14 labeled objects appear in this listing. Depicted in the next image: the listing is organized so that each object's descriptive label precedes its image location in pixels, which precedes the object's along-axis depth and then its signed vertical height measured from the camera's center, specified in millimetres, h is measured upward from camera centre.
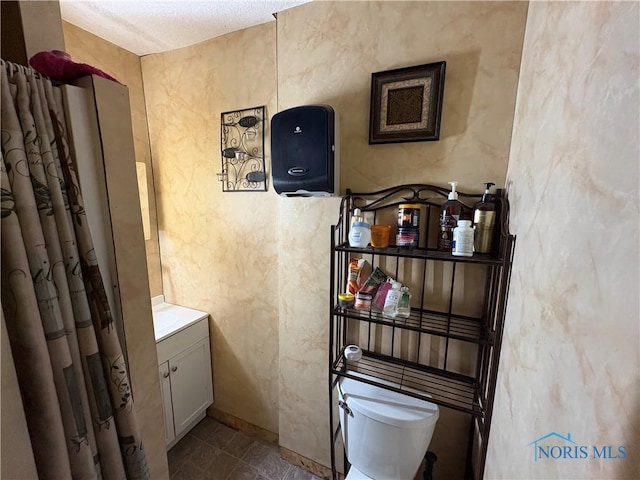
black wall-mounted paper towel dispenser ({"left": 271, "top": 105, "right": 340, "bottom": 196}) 1048 +187
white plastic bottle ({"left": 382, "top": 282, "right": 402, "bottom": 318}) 1034 -422
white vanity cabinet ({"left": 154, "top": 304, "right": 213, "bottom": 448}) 1459 -1034
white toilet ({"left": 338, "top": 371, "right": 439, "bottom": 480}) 984 -913
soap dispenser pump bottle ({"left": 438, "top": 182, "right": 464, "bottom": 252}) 951 -76
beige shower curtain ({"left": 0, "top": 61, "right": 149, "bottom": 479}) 475 -218
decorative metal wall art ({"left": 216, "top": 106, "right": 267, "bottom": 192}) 1404 +250
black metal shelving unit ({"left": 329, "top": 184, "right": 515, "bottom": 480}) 918 -502
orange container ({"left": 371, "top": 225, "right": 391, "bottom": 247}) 1049 -158
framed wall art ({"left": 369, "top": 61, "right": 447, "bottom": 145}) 982 +363
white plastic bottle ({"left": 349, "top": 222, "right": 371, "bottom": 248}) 1021 -153
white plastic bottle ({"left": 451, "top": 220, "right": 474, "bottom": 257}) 868 -142
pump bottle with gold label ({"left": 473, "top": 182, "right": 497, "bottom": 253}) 910 -89
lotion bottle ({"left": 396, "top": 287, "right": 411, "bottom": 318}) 1024 -431
